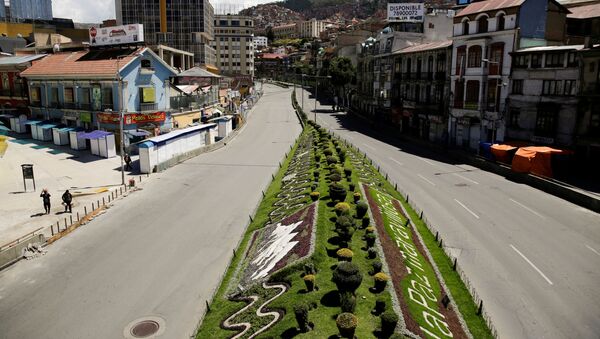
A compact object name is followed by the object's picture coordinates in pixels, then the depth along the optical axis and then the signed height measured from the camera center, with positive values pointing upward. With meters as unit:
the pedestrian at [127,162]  51.69 -9.23
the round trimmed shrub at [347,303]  17.98 -8.65
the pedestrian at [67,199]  36.22 -9.34
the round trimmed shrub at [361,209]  28.59 -7.83
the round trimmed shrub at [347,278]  19.02 -8.07
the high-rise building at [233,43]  194.00 +15.60
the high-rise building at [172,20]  141.12 +18.33
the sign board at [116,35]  63.59 +6.26
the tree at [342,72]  112.81 +2.31
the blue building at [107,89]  59.91 -1.39
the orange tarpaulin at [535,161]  45.59 -7.62
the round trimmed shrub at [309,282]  20.62 -8.92
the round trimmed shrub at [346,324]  16.48 -8.63
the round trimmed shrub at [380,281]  20.66 -8.87
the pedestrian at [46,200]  35.88 -9.40
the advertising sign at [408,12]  87.62 +13.26
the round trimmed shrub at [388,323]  17.27 -8.93
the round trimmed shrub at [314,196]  32.44 -7.99
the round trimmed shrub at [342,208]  28.23 -7.87
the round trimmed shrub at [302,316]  17.58 -8.90
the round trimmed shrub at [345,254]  22.64 -8.41
